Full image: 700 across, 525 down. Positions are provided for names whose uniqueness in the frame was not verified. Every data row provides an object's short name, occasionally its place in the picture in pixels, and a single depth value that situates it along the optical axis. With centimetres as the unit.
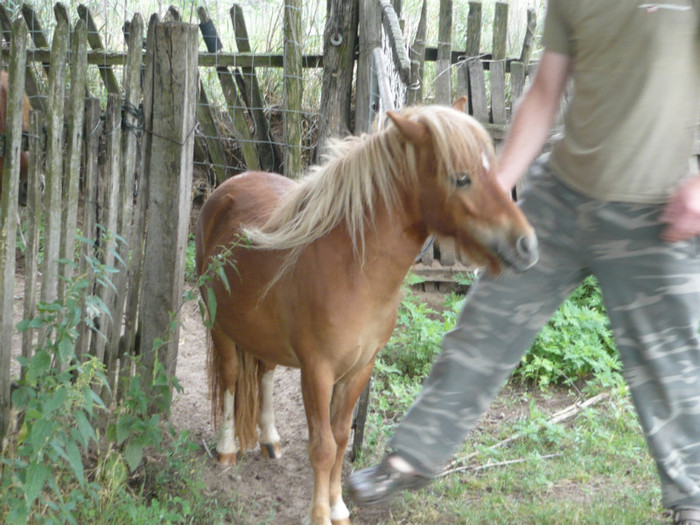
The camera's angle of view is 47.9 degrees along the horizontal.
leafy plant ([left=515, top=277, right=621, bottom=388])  521
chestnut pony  269
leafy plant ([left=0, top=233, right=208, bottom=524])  274
